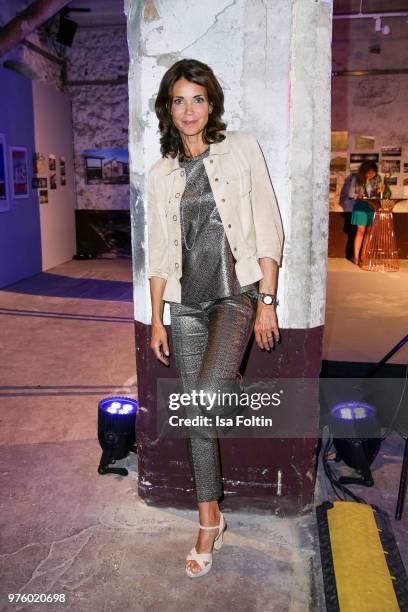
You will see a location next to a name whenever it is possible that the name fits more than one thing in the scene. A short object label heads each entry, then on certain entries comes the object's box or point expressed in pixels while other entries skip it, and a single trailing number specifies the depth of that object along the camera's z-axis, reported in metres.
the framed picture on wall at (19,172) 8.64
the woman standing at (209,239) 2.05
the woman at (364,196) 9.76
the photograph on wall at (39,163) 9.38
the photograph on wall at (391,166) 10.56
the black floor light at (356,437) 2.87
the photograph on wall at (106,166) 10.98
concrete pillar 2.23
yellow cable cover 1.94
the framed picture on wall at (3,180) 8.26
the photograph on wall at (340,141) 10.63
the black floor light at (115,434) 2.91
